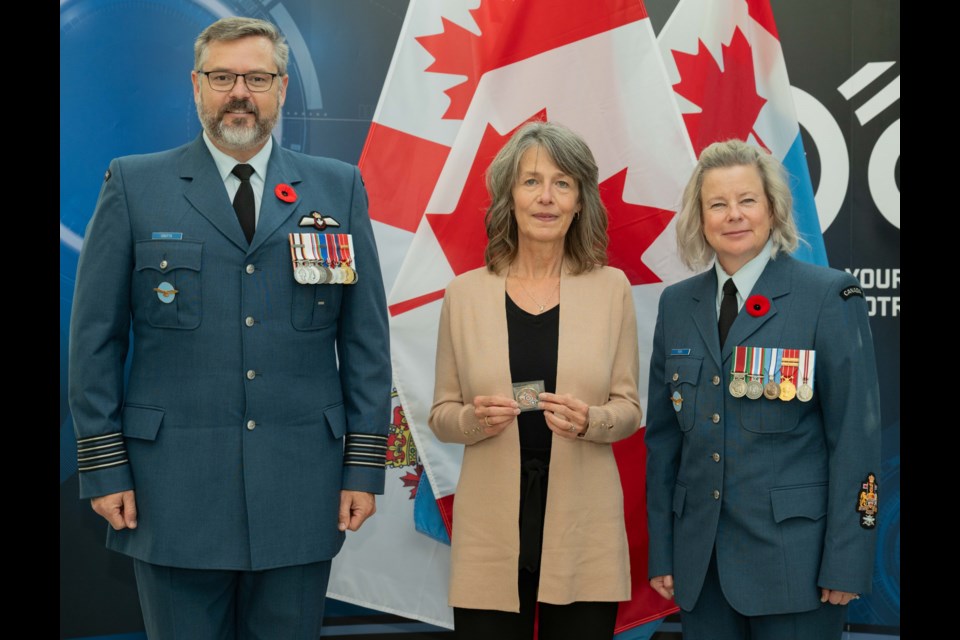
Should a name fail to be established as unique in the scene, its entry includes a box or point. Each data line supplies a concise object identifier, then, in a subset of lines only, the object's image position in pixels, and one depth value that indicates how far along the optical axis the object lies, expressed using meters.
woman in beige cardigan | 2.25
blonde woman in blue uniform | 2.05
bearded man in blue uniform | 2.04
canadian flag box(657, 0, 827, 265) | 3.12
